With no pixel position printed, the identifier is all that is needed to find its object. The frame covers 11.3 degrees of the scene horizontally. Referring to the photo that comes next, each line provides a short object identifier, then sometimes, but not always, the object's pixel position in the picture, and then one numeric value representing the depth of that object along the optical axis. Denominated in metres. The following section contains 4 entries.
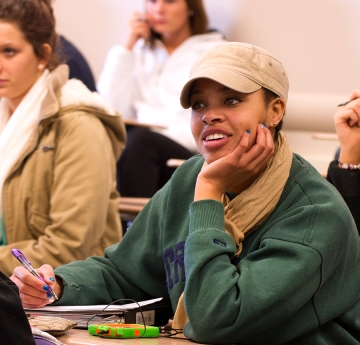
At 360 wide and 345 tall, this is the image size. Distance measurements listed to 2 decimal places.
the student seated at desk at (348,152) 3.75
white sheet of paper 3.44
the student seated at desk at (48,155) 4.13
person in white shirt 6.19
